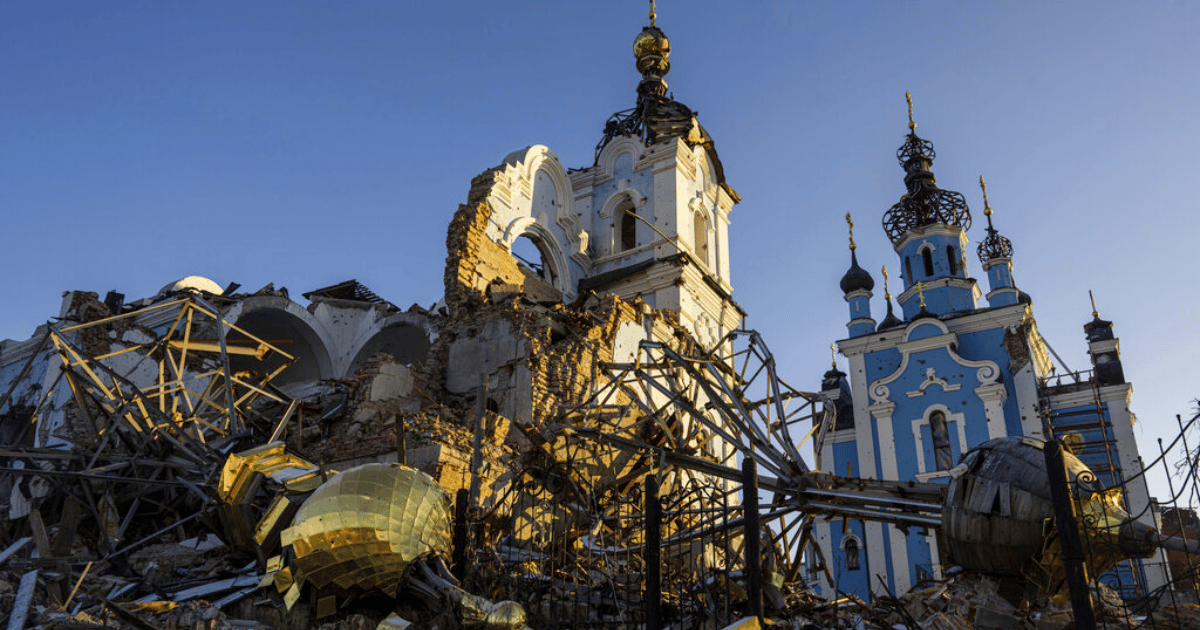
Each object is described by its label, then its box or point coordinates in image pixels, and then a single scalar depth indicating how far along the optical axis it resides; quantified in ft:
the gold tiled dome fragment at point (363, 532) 26.68
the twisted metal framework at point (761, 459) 29.55
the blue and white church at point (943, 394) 89.81
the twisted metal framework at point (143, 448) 39.96
